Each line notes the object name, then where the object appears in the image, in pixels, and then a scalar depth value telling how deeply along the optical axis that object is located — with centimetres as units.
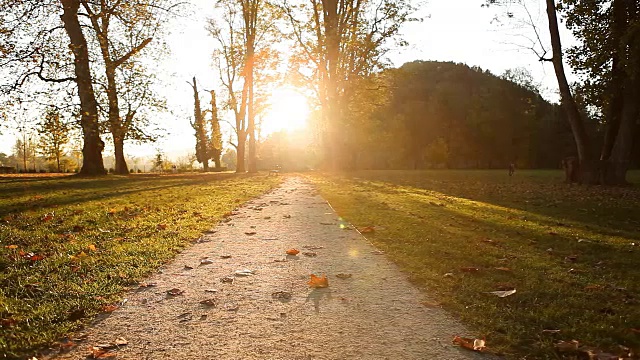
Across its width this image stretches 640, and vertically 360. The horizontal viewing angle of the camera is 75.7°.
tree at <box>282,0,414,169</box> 2944
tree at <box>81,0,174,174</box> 1287
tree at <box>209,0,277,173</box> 3231
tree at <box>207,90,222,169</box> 4309
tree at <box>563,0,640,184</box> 1795
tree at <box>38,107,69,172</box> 1288
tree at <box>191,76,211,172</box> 4762
